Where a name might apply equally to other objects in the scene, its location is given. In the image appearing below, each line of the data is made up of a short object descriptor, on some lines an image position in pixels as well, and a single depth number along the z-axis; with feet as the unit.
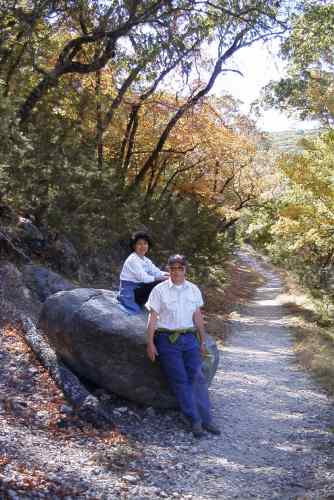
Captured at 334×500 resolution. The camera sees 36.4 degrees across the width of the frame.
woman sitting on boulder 22.20
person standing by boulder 19.02
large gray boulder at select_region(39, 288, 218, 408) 19.88
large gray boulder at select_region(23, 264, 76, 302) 31.99
